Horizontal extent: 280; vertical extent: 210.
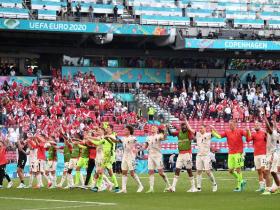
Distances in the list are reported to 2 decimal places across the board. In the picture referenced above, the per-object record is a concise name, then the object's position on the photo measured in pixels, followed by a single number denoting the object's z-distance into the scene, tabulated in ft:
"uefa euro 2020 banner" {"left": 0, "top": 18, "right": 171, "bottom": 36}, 180.24
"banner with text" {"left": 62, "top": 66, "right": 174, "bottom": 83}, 201.77
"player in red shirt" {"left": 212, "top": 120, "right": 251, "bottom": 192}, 95.14
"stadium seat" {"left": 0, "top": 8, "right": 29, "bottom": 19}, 181.88
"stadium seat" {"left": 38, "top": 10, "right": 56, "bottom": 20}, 186.91
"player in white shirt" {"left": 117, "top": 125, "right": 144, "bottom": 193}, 94.53
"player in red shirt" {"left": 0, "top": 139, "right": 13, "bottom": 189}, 108.58
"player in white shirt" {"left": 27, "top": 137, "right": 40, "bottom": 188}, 114.45
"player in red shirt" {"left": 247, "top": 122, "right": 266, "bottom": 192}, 91.30
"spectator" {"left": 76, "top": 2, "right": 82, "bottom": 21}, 193.30
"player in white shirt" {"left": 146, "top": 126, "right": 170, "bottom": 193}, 96.72
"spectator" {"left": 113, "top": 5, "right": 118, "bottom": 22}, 197.77
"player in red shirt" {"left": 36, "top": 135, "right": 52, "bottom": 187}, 113.80
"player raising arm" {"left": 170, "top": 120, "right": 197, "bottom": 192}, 95.76
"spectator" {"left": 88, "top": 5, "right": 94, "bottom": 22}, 195.00
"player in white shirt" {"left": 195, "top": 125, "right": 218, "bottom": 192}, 96.27
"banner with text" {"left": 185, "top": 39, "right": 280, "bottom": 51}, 199.92
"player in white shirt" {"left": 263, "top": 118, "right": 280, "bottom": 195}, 86.94
